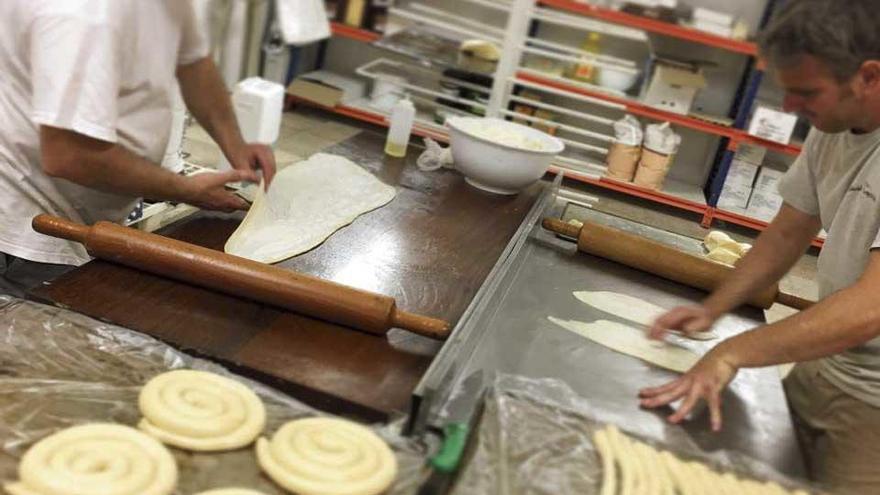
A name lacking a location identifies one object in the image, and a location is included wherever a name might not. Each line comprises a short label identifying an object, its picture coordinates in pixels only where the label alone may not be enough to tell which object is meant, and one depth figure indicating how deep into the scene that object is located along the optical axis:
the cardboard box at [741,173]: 4.37
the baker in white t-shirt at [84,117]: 1.22
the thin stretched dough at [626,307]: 1.59
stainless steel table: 1.18
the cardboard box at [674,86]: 4.21
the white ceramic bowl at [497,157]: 2.07
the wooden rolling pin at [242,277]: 1.20
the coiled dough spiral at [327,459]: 0.88
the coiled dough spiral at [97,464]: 0.81
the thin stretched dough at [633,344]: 1.45
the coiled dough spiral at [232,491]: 0.84
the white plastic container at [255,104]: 3.45
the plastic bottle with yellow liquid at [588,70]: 4.43
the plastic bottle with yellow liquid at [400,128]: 2.29
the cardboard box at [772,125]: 4.15
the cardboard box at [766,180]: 4.38
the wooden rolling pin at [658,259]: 1.75
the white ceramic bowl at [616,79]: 4.39
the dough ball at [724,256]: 2.00
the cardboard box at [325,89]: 4.77
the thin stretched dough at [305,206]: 1.49
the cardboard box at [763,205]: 4.40
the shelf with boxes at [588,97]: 4.17
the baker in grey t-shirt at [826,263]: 1.21
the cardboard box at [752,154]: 4.36
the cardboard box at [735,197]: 4.42
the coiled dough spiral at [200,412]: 0.92
